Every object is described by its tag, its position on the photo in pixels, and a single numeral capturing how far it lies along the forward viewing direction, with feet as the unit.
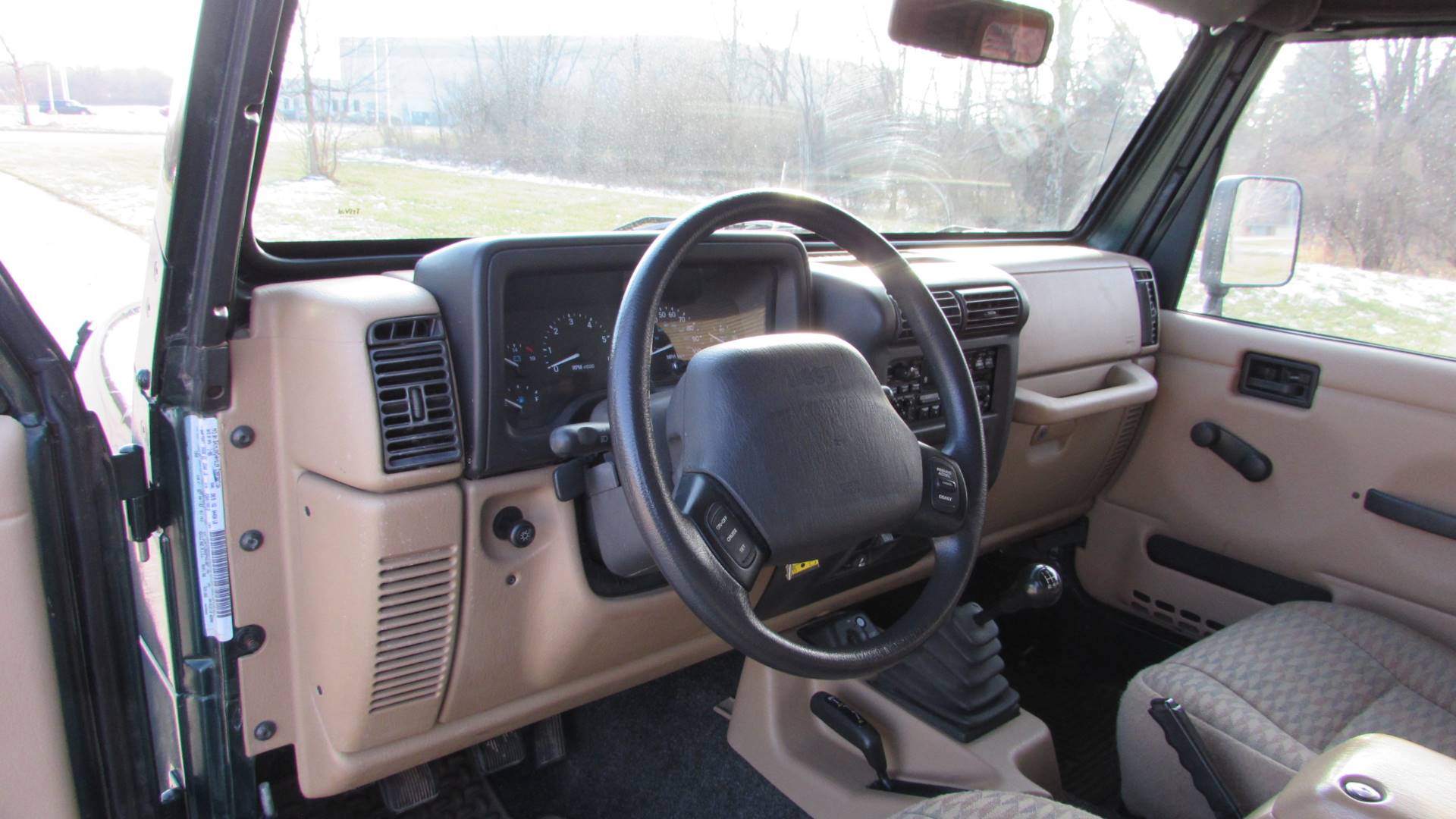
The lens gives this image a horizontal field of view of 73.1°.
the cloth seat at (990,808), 4.01
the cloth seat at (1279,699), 5.52
